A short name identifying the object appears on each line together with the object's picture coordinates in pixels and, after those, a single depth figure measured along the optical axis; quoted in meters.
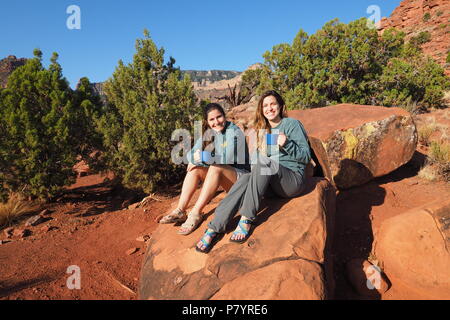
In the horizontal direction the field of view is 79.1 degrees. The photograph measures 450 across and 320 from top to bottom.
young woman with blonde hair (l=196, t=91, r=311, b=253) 2.58
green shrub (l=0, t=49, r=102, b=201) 5.46
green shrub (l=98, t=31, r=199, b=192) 5.67
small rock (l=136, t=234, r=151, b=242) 4.03
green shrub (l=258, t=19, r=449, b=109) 8.16
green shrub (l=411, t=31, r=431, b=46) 19.81
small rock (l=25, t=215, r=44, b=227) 4.97
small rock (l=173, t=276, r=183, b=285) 2.33
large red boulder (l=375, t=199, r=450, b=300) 2.65
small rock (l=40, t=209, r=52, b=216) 5.44
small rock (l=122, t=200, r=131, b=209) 5.85
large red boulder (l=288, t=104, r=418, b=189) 4.14
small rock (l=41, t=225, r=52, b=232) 4.67
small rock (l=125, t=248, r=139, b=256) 3.69
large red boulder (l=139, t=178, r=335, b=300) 2.05
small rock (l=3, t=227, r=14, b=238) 4.63
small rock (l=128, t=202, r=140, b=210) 5.41
